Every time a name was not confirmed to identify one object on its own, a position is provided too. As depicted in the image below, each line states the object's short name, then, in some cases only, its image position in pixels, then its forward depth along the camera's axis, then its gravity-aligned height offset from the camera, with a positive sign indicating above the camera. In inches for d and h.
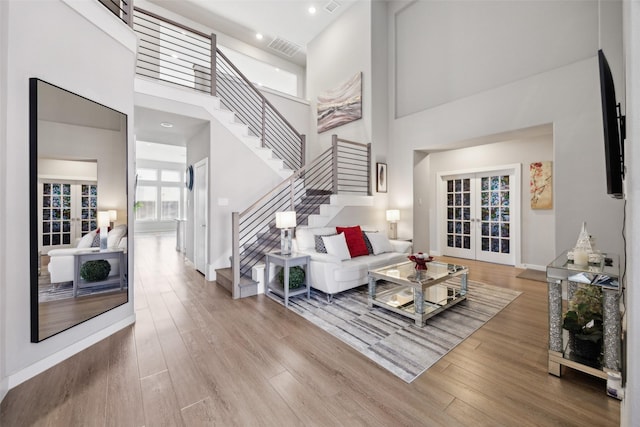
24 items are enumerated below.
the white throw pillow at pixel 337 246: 145.2 -17.8
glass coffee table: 105.7 -38.9
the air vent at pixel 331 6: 223.5 +175.2
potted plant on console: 71.5 -30.1
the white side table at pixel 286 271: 129.0 -29.7
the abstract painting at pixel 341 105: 221.9 +96.2
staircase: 153.8 +44.8
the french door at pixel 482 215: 207.0 -1.4
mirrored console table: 65.0 -26.5
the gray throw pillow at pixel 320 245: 149.6 -17.9
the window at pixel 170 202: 462.3 +20.5
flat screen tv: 63.4 +19.9
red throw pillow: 157.8 -16.4
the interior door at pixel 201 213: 179.0 +0.6
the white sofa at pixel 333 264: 133.1 -26.7
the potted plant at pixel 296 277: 136.7 -32.3
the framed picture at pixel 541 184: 186.3 +20.3
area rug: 83.5 -43.9
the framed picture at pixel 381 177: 215.0 +29.2
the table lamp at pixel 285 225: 140.9 -6.0
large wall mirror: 75.4 +1.8
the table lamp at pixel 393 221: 208.4 -6.0
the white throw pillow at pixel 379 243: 166.6 -18.7
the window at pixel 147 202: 436.8 +20.2
